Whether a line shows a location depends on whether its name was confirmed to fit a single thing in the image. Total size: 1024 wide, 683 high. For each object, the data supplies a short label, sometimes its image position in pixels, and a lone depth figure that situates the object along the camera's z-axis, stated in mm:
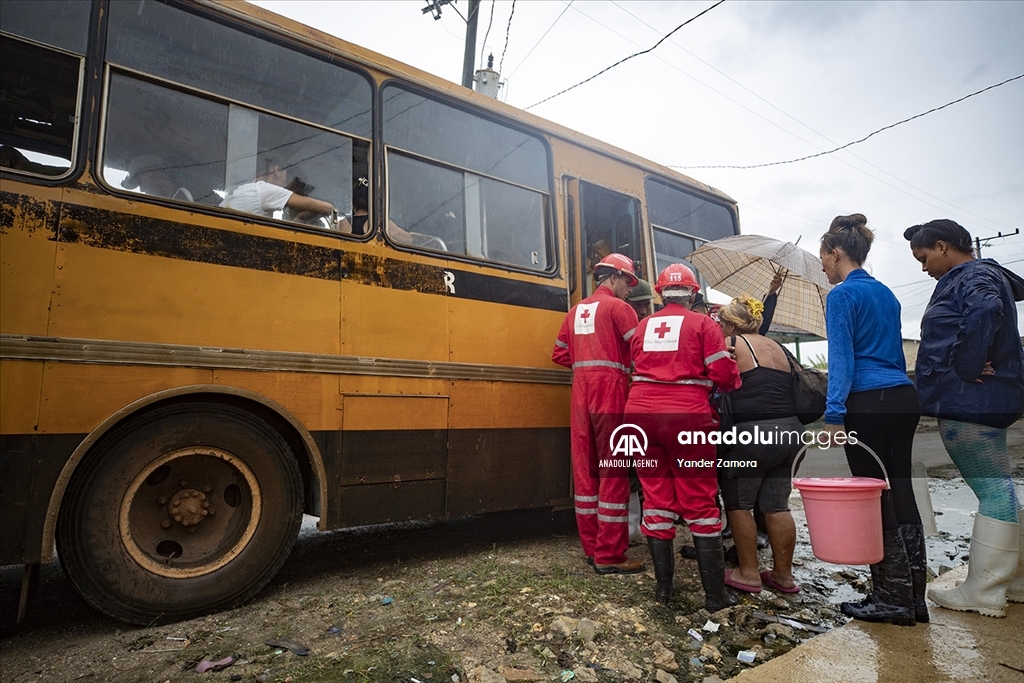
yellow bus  2717
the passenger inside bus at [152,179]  2973
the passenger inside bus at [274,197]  3287
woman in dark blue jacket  2935
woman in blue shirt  2986
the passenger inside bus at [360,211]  3611
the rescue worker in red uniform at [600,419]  3869
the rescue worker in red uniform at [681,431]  3367
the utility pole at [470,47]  11102
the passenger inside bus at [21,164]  2695
